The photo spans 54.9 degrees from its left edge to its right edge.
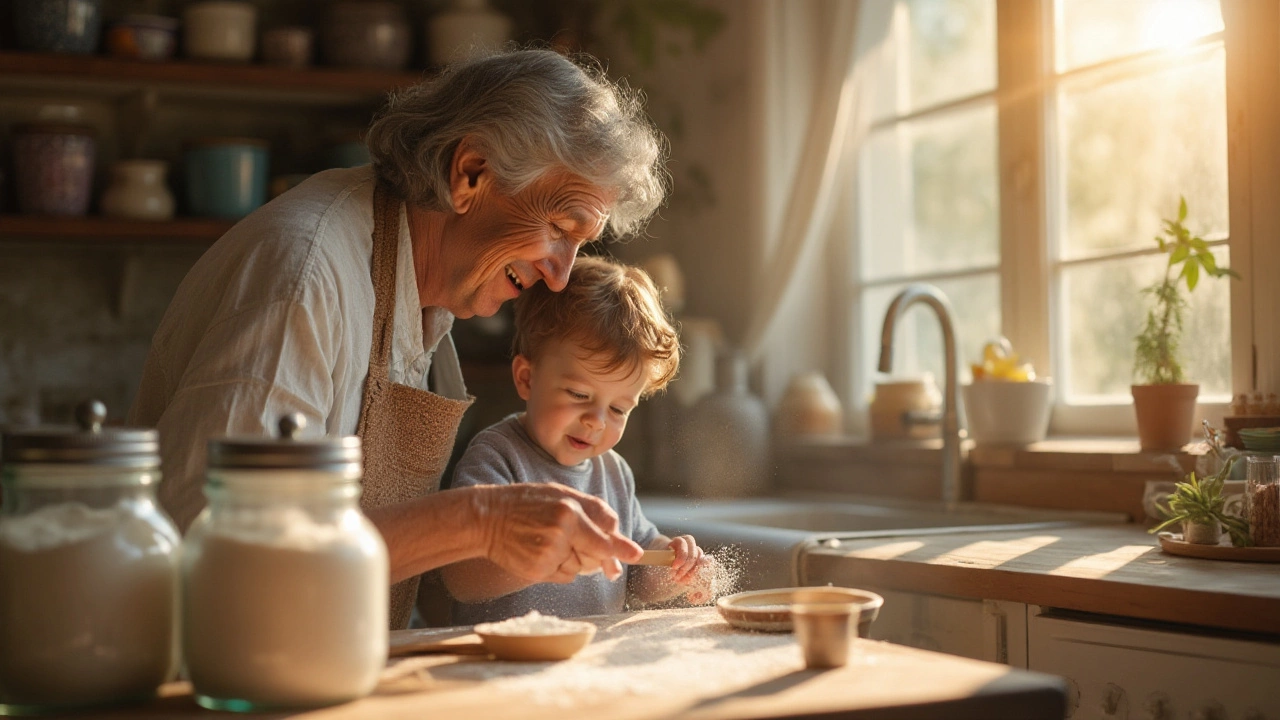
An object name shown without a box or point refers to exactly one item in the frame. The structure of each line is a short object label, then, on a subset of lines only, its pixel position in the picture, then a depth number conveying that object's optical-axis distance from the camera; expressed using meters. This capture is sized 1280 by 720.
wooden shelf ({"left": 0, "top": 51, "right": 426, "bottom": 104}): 3.05
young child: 1.75
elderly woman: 1.18
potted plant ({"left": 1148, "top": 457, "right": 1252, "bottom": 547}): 1.68
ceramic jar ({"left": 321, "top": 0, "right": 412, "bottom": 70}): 3.26
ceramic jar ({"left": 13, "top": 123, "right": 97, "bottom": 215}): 3.04
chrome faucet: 2.49
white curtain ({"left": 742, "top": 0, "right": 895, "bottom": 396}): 3.06
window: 2.34
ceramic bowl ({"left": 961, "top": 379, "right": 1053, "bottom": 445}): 2.42
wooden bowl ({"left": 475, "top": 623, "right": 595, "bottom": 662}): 1.08
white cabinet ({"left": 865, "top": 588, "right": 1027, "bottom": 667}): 1.65
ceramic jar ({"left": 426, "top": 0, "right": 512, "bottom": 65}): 3.33
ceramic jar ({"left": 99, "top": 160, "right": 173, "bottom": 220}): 3.11
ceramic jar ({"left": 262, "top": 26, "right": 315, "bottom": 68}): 3.22
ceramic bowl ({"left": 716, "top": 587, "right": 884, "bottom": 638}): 1.23
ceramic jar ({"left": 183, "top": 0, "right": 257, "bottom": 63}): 3.16
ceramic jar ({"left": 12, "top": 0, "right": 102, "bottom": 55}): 3.02
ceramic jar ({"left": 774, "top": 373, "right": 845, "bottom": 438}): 3.07
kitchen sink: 1.98
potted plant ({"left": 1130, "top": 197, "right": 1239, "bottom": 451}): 2.13
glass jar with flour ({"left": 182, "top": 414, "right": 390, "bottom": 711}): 0.87
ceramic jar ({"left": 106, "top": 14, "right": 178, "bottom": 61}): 3.09
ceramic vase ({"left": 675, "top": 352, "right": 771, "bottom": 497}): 2.99
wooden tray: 1.62
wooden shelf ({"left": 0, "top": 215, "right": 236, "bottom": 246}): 3.05
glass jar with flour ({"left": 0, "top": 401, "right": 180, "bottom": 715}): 0.88
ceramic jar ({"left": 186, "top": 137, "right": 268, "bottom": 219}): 3.15
